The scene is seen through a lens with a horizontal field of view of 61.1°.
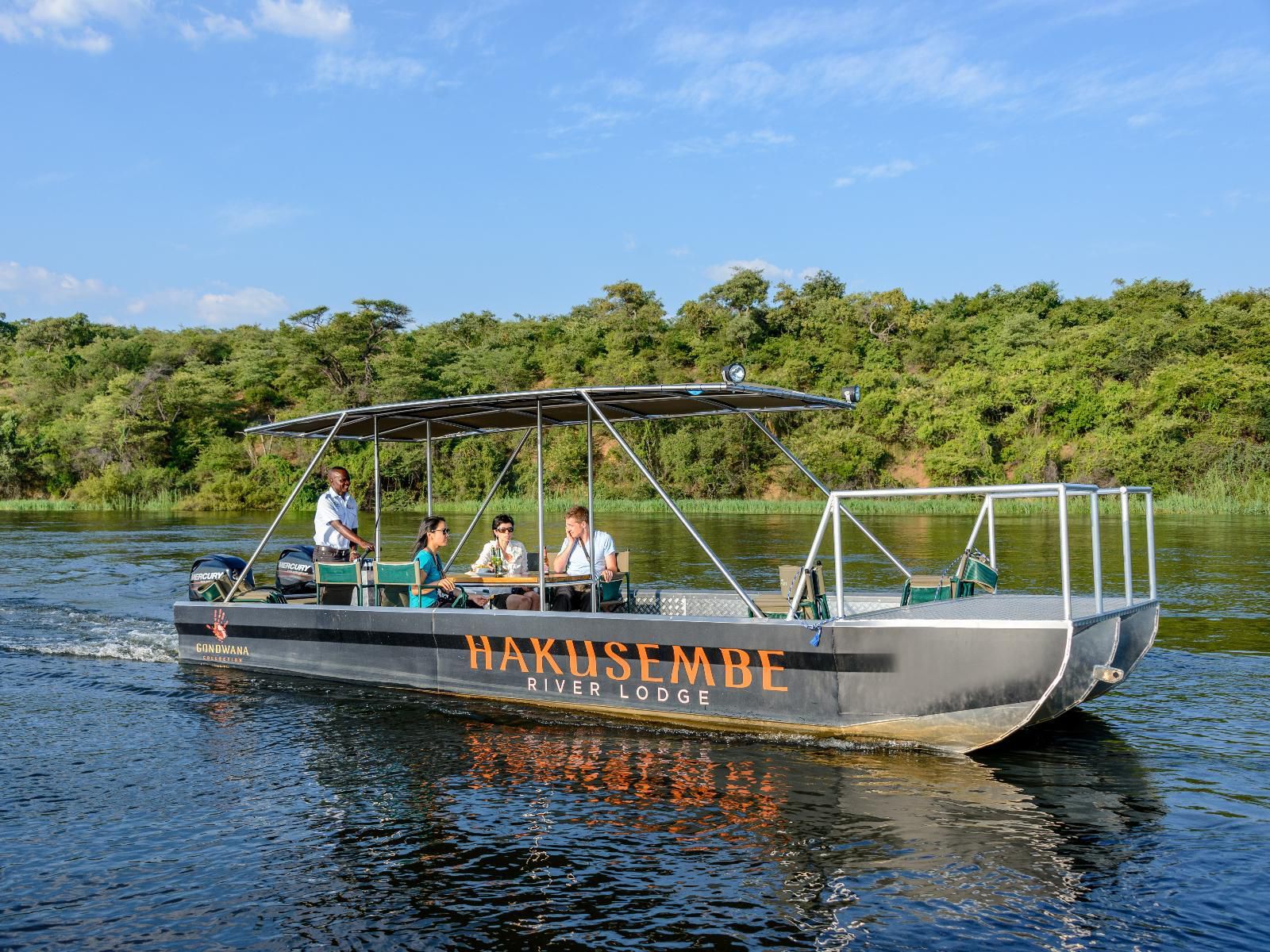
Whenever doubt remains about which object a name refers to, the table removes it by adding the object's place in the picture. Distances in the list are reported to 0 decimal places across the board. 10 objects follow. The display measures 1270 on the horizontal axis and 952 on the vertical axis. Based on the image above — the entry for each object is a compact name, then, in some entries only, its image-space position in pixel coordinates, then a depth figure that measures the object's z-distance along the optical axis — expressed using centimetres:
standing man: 1077
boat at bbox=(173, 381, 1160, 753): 698
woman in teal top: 955
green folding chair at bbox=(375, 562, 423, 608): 949
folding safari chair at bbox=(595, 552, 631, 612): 944
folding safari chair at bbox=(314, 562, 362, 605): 992
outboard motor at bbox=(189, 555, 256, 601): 1125
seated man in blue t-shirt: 942
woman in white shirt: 1011
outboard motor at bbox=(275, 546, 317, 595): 1143
